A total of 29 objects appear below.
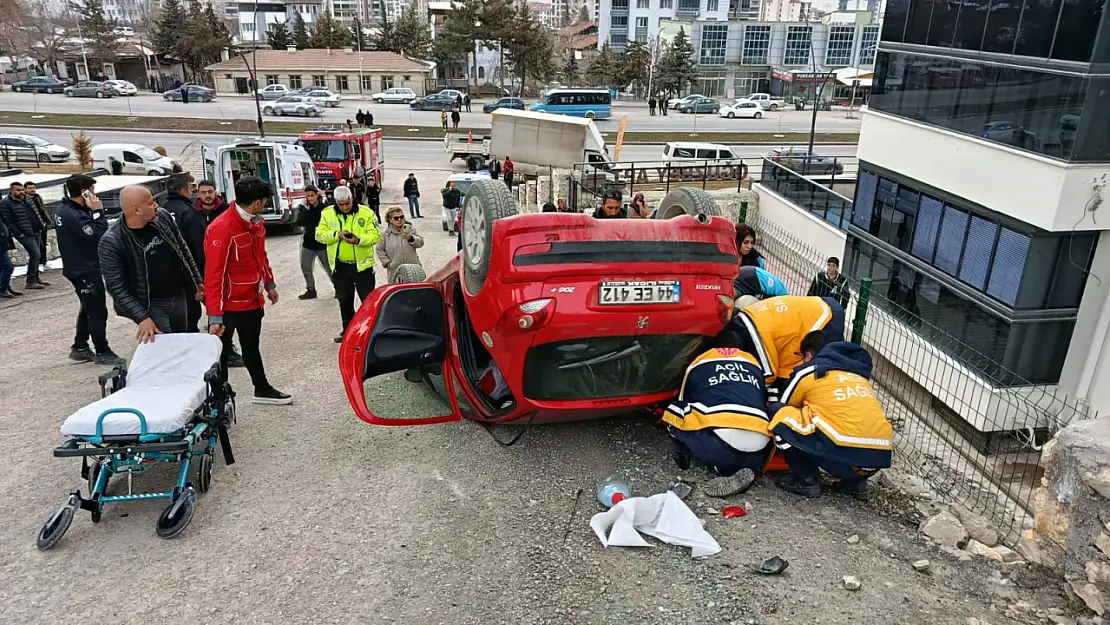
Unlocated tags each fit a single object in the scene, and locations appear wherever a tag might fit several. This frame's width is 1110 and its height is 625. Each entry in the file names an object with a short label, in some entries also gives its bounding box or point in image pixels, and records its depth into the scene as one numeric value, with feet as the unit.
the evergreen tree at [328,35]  248.11
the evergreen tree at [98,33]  226.58
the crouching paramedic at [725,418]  15.20
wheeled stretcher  14.26
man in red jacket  19.07
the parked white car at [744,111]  162.40
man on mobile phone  23.85
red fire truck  59.88
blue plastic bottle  15.24
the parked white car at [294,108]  138.10
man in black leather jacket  18.56
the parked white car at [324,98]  166.40
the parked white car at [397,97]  181.37
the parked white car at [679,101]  177.68
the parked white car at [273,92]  163.60
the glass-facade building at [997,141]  26.30
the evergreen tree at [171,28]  226.58
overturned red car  13.79
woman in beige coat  27.48
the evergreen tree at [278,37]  255.09
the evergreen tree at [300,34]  263.39
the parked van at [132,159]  79.15
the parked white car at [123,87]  169.72
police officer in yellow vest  25.50
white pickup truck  189.47
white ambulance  48.39
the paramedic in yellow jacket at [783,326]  16.99
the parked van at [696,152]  87.04
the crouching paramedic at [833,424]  14.42
